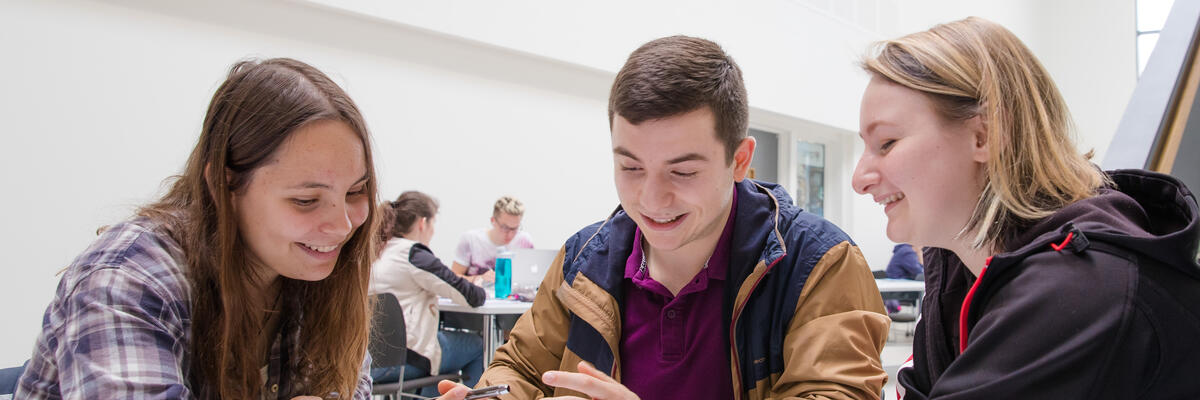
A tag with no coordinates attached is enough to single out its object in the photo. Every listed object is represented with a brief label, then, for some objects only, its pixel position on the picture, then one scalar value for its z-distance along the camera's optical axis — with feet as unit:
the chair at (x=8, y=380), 5.42
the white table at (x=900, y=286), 18.38
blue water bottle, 13.99
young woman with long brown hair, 3.20
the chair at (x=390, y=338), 10.32
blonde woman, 2.52
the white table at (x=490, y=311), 12.37
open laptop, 14.48
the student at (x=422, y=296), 11.60
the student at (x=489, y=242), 16.78
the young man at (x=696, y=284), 3.94
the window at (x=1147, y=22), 35.73
